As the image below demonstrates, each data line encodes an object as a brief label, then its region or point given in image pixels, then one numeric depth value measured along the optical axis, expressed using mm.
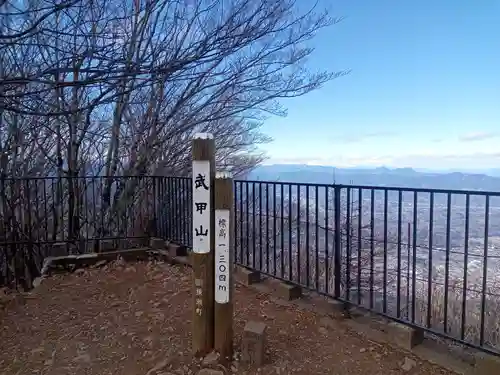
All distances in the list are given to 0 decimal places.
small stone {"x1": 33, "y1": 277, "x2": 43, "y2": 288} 4451
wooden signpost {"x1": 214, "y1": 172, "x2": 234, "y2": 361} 2547
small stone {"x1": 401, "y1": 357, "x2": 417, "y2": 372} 2486
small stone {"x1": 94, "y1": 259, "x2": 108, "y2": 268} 5016
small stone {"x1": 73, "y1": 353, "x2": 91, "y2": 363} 2715
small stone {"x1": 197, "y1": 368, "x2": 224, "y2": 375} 2391
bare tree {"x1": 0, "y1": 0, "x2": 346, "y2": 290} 5398
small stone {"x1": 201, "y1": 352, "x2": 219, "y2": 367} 2494
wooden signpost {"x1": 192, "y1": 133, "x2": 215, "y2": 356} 2572
